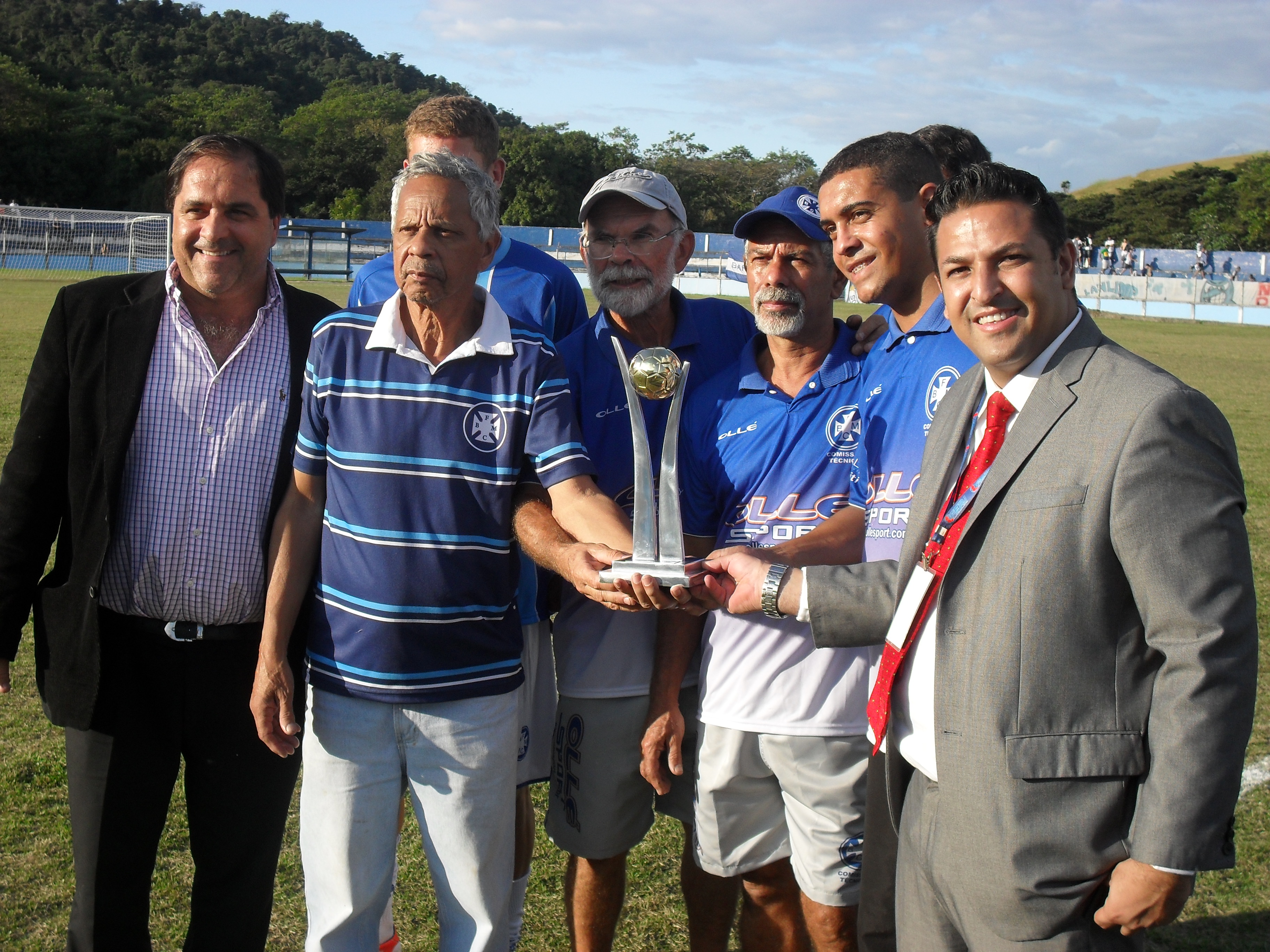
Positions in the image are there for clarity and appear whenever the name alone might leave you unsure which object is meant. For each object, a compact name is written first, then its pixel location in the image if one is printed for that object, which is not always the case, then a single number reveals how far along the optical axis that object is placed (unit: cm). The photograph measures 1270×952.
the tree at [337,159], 7556
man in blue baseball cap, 307
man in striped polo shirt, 272
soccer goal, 4241
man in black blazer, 298
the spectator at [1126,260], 5422
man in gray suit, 197
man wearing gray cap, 334
